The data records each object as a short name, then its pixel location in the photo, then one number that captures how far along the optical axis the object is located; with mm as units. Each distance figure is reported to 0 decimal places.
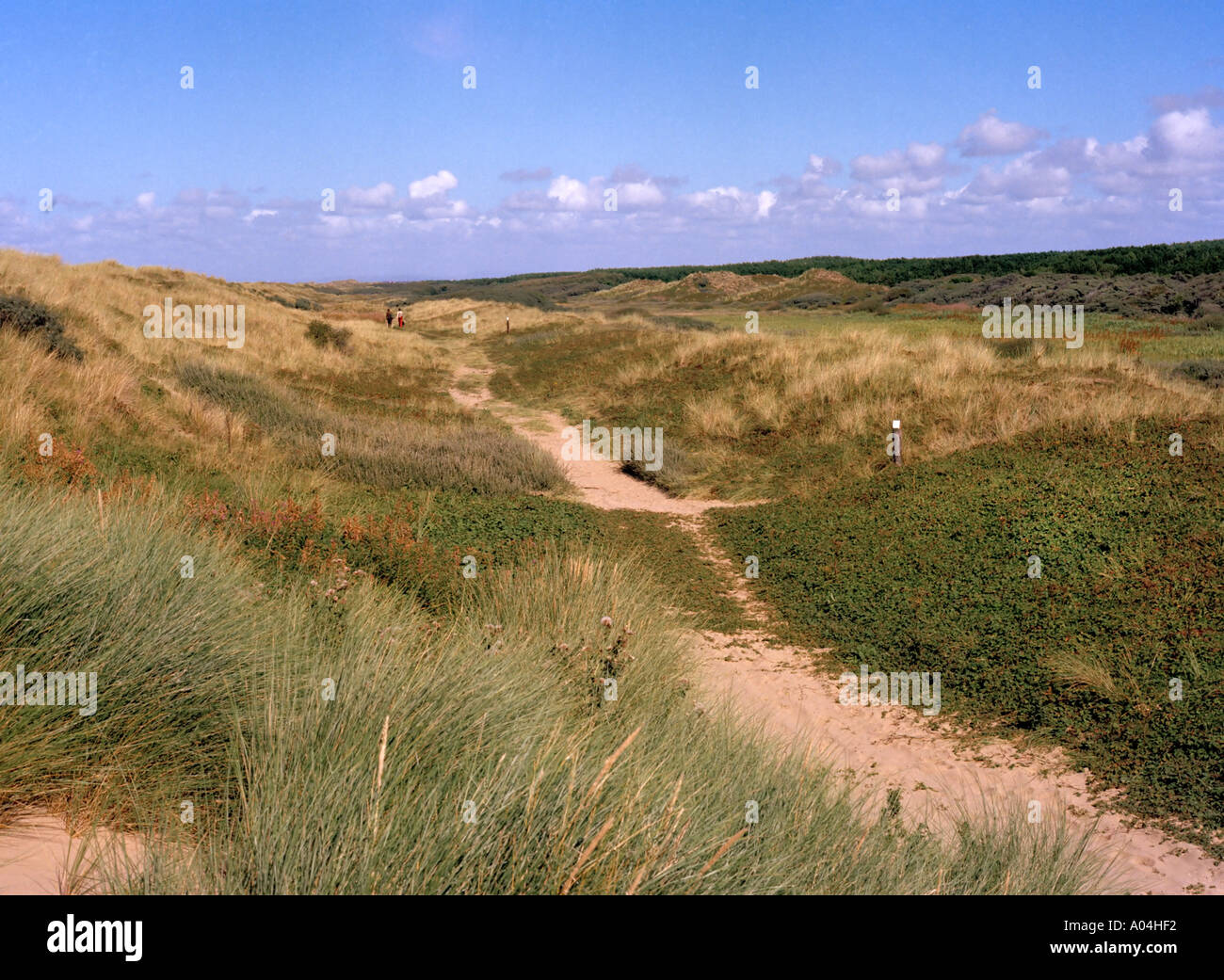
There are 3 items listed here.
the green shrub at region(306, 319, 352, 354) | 29547
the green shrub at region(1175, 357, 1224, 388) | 14971
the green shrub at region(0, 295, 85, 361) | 12328
